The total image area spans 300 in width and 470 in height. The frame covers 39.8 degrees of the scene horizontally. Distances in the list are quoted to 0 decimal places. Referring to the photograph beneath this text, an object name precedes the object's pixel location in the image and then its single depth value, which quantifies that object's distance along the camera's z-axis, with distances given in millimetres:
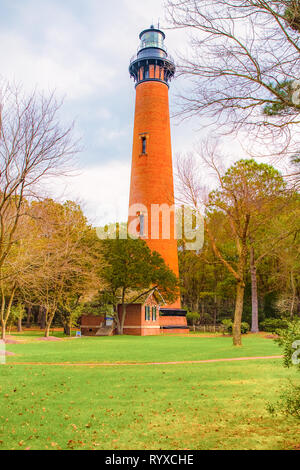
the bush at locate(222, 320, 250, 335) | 32562
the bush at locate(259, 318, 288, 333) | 36341
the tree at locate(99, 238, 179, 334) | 33125
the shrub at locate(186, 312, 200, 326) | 45738
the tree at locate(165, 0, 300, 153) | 6109
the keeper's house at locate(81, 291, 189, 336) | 34406
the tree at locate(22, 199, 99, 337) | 27125
